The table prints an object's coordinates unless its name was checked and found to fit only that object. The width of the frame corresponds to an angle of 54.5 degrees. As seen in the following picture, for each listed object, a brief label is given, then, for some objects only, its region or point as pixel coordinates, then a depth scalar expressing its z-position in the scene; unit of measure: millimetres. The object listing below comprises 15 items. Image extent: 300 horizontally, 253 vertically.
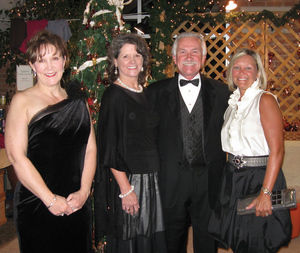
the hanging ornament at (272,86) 4891
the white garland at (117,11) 2095
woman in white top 1630
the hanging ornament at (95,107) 2168
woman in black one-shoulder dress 1292
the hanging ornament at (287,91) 4859
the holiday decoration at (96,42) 2080
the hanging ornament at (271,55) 4840
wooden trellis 4832
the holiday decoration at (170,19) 4703
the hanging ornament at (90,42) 2092
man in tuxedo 1839
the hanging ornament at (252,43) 4863
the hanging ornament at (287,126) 4137
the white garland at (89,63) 2062
